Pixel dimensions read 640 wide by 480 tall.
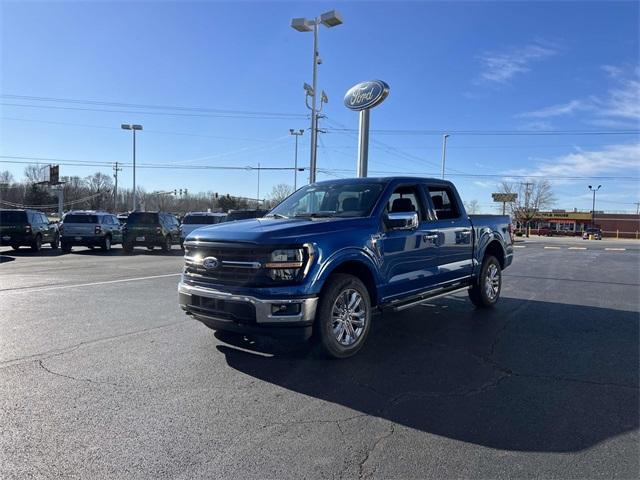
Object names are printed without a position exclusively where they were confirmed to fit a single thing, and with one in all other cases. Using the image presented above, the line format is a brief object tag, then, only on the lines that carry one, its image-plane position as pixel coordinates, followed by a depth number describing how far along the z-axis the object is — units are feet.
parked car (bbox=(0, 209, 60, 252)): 64.85
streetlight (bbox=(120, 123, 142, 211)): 167.94
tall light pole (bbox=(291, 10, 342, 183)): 70.03
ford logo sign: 63.52
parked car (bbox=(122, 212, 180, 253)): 70.07
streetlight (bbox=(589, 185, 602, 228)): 266.08
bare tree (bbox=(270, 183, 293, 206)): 344.69
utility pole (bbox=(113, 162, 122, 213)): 295.69
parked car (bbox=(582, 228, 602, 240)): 203.87
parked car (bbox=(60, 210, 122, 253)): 68.44
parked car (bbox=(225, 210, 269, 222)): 64.95
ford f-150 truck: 15.89
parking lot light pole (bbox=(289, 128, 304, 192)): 180.86
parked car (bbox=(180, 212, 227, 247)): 82.07
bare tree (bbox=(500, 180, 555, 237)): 286.25
